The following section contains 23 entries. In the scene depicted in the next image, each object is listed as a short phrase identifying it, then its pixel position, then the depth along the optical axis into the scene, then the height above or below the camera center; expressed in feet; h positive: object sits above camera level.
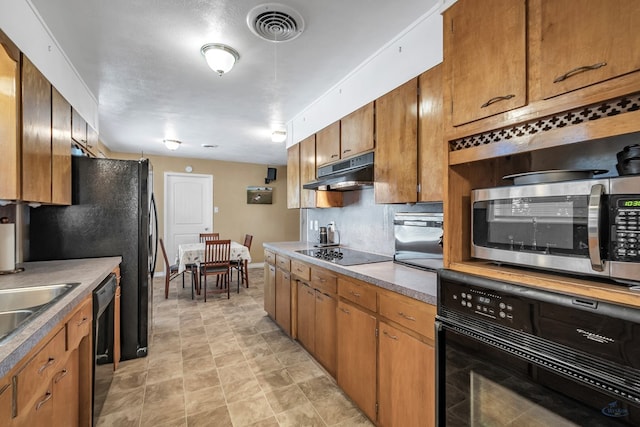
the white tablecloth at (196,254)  14.21 -2.01
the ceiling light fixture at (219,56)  7.02 +3.83
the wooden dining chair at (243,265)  15.55 -2.74
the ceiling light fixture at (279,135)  13.50 +3.69
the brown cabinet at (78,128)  8.07 +2.51
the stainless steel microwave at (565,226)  2.60 -0.12
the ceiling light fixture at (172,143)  15.05 +3.68
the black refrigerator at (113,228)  8.09 -0.39
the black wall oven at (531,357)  2.51 -1.46
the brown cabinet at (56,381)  2.99 -2.14
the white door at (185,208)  19.81 +0.44
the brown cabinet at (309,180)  10.46 +1.23
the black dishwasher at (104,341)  6.22 -3.44
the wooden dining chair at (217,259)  13.98 -2.17
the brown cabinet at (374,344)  4.59 -2.54
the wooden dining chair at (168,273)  14.51 -2.97
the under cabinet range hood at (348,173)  7.43 +1.14
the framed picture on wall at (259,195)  22.49 +1.48
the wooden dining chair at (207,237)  18.66 -1.45
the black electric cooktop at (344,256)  7.39 -1.17
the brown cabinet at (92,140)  9.70 +2.60
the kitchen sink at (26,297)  4.20 -1.40
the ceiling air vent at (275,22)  5.82 +4.05
